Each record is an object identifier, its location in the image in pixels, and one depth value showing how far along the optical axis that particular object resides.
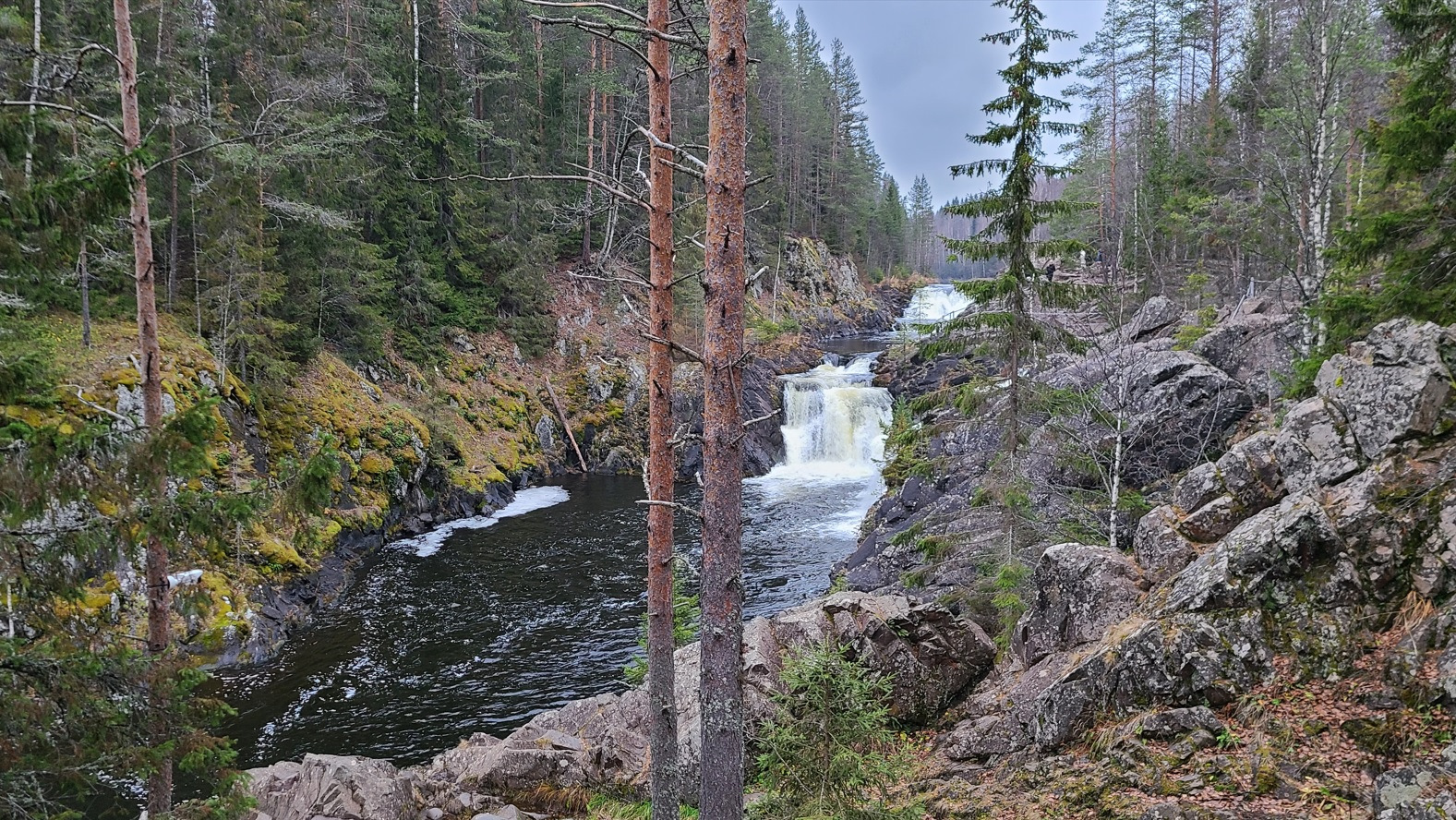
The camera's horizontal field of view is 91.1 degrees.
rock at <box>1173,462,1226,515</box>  8.46
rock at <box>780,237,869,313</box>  52.44
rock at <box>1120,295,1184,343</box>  22.81
